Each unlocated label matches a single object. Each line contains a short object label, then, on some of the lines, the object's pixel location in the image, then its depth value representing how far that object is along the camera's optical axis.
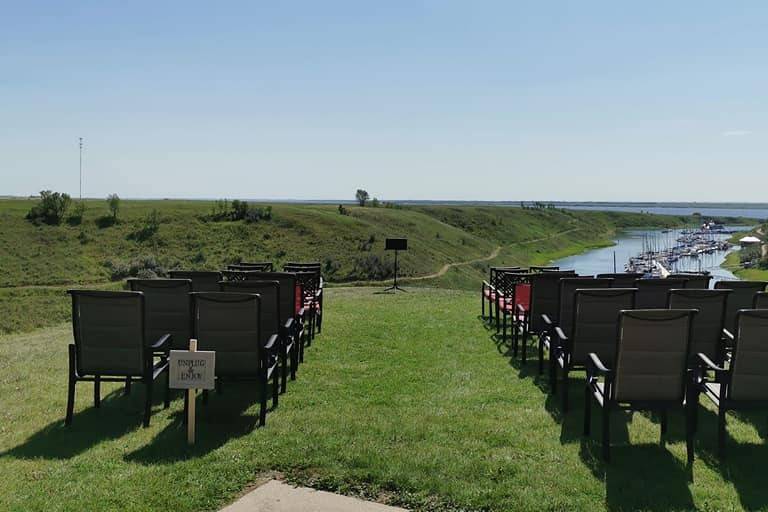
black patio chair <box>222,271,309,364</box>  7.24
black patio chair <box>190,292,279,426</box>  5.34
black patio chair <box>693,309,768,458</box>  4.54
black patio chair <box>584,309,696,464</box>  4.54
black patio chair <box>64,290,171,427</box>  5.30
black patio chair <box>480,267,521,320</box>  11.36
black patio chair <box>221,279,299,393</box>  6.28
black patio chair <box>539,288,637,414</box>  5.73
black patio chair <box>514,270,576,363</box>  7.94
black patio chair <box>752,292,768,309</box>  6.09
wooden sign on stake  4.82
